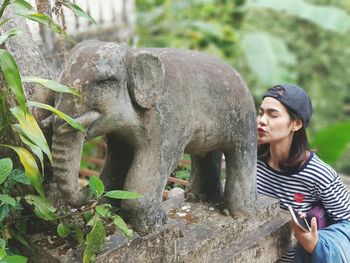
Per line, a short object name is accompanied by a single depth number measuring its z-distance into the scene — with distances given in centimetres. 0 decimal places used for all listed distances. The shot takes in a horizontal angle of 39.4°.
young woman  179
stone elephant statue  123
